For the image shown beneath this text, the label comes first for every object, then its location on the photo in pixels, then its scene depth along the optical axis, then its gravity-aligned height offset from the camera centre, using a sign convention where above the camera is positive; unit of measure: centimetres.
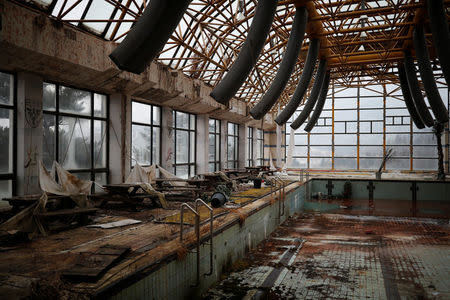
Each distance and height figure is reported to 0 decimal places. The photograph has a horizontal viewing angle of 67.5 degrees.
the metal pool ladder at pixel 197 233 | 486 -114
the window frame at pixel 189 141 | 1516 +69
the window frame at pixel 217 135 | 1924 +111
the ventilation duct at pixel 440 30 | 525 +200
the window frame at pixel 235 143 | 2225 +83
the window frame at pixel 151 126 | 1217 +115
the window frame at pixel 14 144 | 798 +26
